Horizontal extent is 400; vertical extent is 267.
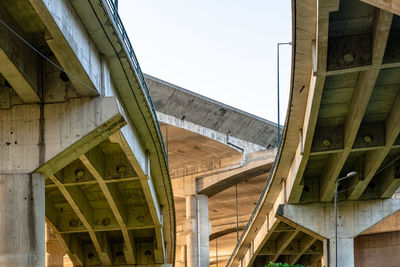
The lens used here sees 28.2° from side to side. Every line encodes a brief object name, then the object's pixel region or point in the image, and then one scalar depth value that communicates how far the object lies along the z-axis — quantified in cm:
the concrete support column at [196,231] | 5475
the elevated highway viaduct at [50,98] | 1828
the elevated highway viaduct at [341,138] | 2041
